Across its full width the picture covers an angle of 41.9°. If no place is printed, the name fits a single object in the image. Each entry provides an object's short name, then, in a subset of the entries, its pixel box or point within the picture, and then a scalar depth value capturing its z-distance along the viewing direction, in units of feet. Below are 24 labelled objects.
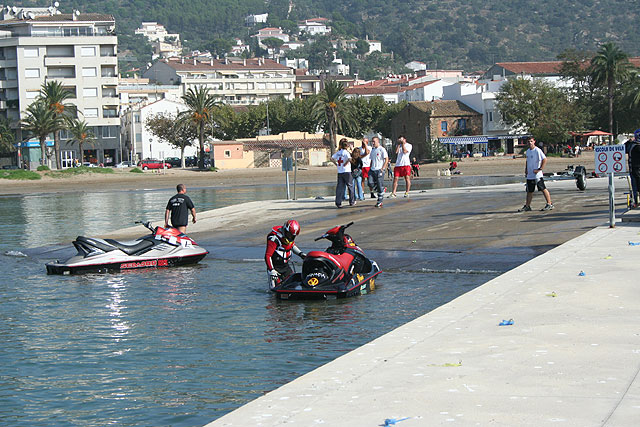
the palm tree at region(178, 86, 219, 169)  321.11
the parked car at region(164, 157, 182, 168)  362.94
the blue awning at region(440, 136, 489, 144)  312.71
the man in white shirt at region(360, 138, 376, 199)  86.43
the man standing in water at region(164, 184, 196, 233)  63.31
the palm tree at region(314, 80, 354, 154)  326.65
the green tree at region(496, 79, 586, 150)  295.89
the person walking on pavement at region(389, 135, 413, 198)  85.40
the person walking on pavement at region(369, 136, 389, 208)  84.38
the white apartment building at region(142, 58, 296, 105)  526.98
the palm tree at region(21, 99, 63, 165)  301.02
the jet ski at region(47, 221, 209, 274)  56.49
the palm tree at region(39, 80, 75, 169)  303.68
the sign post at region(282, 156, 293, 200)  94.51
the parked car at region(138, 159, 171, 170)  324.39
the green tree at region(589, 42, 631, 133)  298.56
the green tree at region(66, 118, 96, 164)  335.47
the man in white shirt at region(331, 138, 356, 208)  83.41
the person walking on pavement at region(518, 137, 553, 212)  69.46
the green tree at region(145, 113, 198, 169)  356.38
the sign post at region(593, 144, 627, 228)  52.39
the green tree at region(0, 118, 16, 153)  344.49
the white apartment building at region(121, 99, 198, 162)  387.75
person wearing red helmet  45.27
